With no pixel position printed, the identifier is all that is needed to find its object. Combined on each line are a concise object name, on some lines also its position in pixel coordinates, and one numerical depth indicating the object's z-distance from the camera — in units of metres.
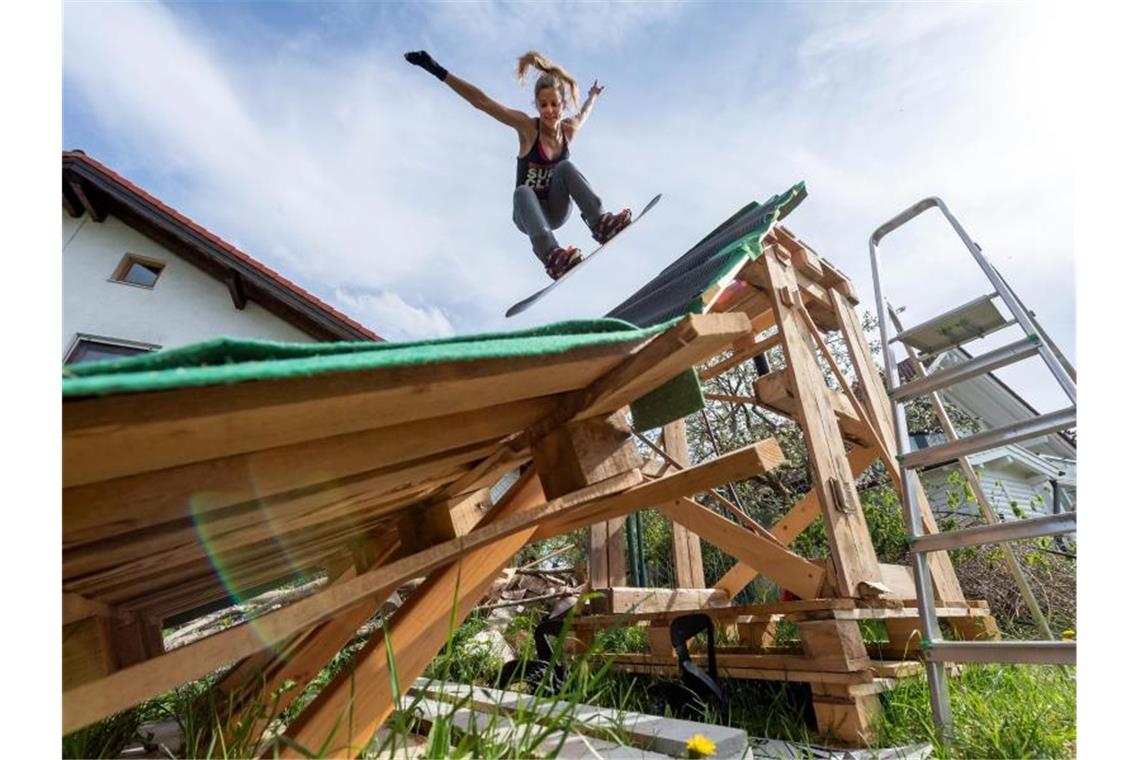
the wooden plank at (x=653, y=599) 3.59
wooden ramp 0.81
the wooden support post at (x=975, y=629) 3.29
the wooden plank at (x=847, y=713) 2.41
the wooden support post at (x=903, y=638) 2.97
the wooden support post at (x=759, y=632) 3.56
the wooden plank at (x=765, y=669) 2.49
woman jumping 3.98
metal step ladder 1.97
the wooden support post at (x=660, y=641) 3.44
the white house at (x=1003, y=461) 11.50
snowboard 4.05
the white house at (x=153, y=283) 10.15
